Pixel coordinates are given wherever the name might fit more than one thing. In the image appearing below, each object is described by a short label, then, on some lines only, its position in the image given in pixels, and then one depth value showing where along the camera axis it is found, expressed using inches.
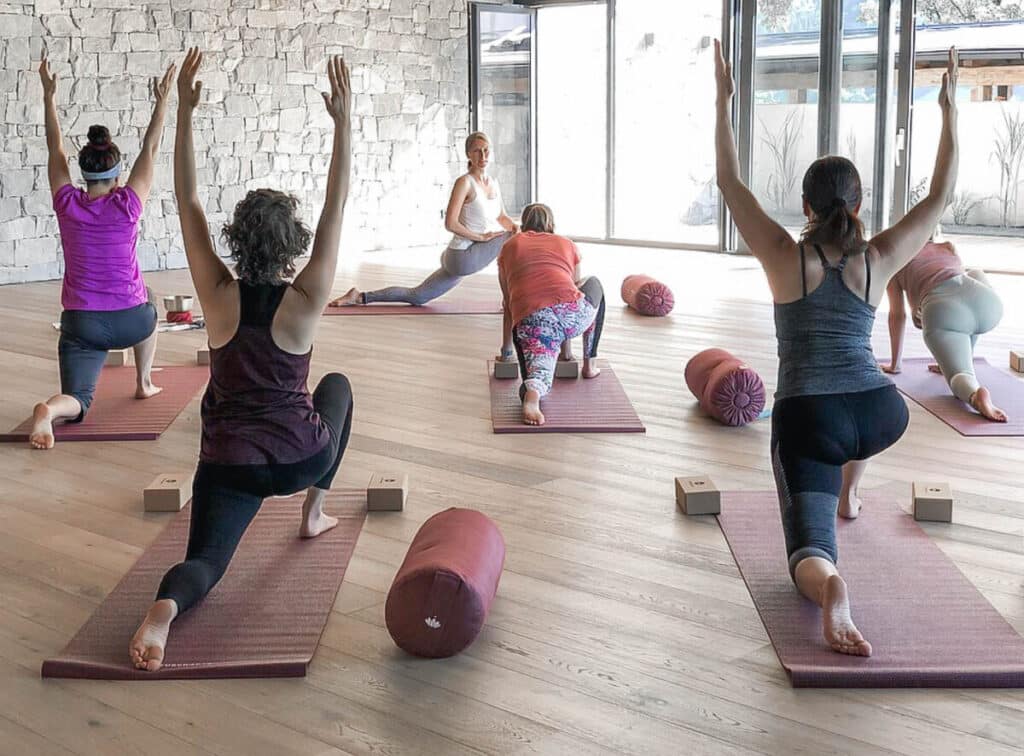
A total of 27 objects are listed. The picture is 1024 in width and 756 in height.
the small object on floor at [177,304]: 265.6
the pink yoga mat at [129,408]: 163.8
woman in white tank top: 255.6
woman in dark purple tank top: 97.2
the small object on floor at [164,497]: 131.3
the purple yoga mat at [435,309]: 275.7
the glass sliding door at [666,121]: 399.9
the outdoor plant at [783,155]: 370.1
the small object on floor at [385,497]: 130.3
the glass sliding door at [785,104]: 361.4
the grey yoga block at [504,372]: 199.0
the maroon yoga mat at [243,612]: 91.3
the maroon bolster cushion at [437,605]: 92.8
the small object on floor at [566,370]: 197.2
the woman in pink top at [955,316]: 175.0
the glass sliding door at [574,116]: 425.1
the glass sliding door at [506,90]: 430.6
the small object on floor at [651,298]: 268.1
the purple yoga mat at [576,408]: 165.9
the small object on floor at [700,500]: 128.2
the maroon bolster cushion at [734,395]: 167.9
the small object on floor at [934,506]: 124.6
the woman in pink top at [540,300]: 173.5
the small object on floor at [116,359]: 207.9
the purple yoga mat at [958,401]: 165.0
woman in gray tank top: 98.0
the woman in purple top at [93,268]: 159.9
